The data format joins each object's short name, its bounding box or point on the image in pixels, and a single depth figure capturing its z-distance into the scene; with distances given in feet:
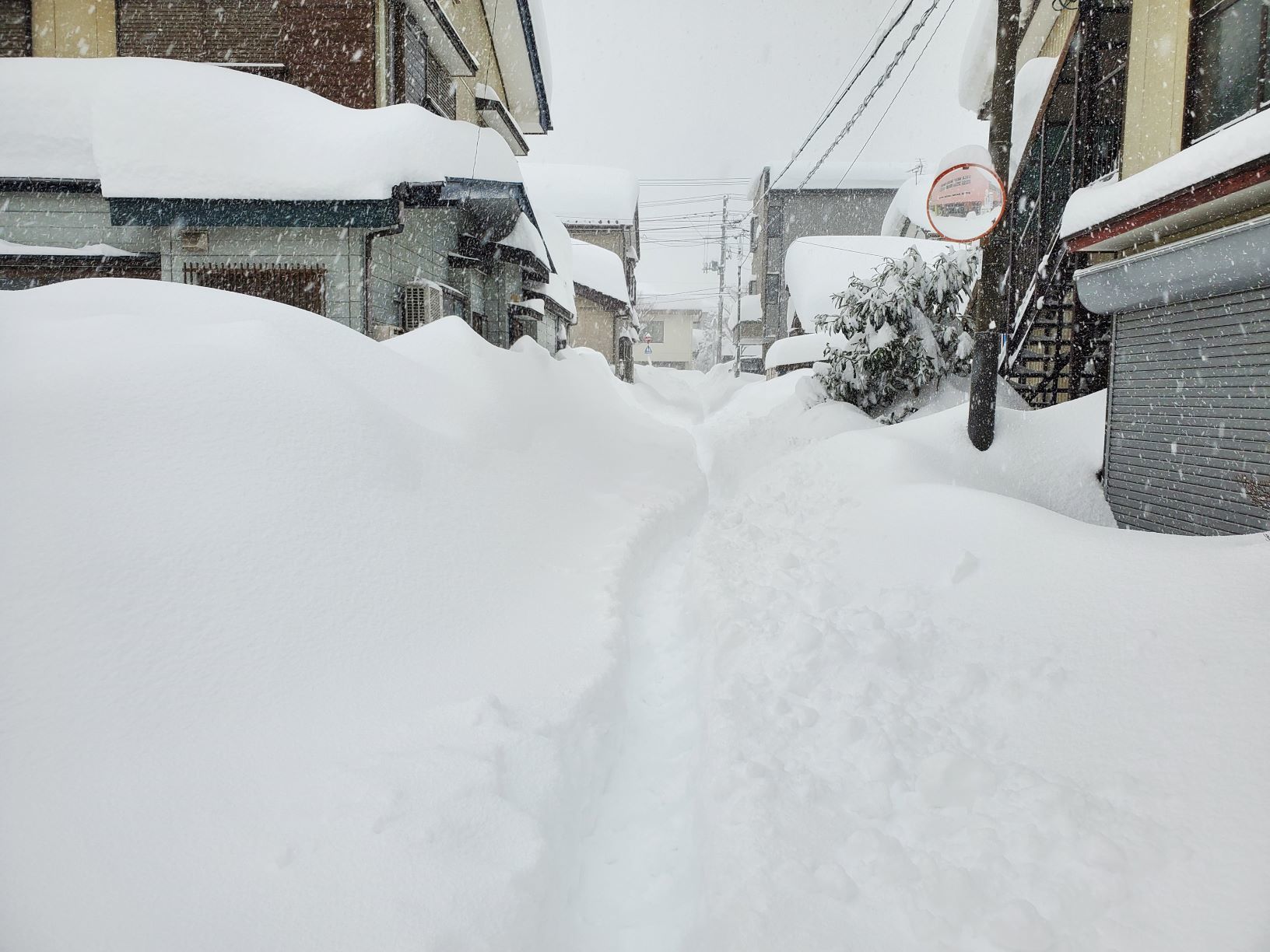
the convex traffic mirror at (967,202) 20.68
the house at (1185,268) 14.84
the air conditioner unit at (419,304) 35.09
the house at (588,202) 95.81
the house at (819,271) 66.39
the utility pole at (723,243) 150.51
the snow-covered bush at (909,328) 31.45
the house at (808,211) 109.60
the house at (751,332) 127.13
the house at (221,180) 27.50
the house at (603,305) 80.79
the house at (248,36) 31.89
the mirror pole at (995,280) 20.95
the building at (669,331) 224.12
